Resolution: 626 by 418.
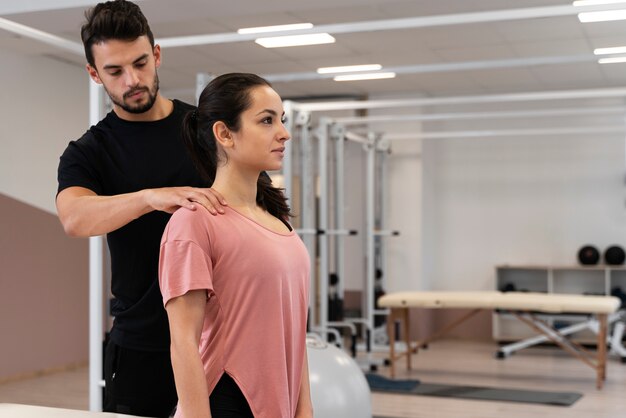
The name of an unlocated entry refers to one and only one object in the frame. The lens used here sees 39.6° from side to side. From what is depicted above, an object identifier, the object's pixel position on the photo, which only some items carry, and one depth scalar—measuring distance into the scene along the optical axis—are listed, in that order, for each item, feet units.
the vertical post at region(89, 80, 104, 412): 12.35
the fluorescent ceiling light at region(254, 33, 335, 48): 18.84
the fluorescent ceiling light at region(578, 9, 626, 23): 16.72
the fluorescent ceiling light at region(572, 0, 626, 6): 10.20
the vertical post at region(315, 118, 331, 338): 20.24
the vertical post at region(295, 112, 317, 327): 18.85
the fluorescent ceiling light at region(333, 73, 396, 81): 23.11
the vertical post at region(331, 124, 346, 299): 21.67
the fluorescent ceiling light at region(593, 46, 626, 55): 20.53
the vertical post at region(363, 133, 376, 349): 23.75
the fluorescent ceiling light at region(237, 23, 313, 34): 18.43
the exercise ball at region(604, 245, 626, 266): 24.95
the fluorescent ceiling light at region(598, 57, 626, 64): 12.79
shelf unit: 25.22
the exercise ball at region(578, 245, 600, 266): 25.29
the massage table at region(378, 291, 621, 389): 19.10
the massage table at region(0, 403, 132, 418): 4.91
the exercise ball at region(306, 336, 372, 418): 11.53
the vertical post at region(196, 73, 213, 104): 13.73
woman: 4.14
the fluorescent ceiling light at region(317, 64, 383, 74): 22.58
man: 5.37
